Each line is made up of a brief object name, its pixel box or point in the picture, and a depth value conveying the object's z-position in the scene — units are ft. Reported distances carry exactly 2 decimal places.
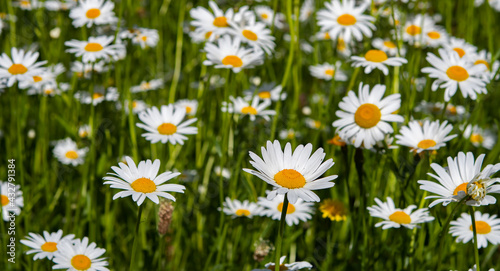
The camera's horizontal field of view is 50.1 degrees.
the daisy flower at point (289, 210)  6.34
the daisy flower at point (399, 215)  5.65
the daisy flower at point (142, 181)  4.34
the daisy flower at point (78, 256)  4.90
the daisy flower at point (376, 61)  6.55
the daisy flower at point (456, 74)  6.48
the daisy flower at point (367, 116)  5.95
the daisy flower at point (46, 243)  5.21
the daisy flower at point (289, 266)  4.53
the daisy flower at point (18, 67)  7.06
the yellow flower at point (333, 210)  6.80
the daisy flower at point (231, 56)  7.04
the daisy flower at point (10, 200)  6.72
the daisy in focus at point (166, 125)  6.57
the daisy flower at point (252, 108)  8.01
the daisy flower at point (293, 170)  3.95
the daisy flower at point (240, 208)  6.61
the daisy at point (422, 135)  6.07
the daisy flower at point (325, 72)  10.24
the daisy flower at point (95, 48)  7.42
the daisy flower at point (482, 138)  9.17
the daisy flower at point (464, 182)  3.80
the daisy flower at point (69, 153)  8.56
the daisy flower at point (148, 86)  9.79
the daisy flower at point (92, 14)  8.21
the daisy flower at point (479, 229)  5.56
